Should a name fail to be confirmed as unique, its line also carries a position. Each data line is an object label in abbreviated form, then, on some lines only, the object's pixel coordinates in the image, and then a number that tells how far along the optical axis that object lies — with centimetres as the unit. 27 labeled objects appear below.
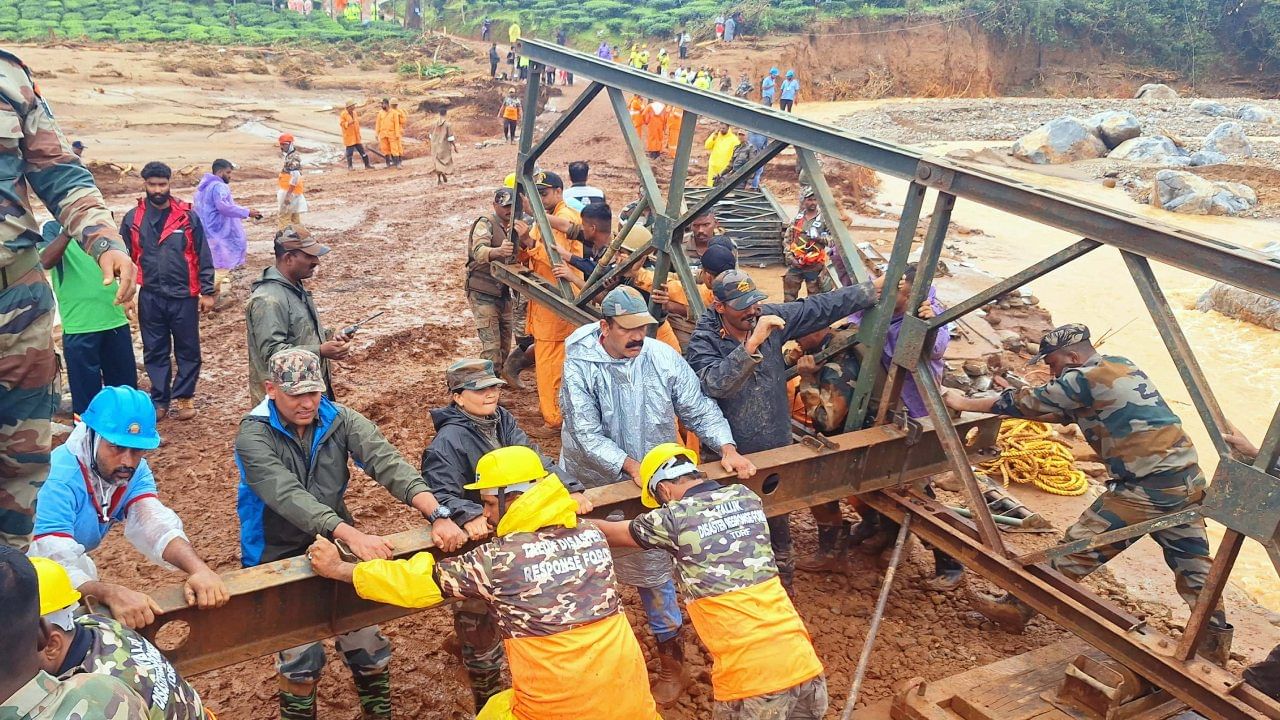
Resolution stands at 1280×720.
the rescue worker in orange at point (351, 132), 1988
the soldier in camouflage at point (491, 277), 768
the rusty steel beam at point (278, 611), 329
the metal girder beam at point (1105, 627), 368
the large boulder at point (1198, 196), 1836
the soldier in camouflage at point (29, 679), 201
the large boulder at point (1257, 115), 2902
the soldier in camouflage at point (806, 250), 880
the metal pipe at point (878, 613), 388
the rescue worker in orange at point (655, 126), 2086
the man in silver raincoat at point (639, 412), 463
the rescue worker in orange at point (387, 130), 1988
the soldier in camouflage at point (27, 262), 296
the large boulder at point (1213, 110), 2953
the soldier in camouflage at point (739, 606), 355
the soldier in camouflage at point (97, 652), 233
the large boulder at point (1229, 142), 2377
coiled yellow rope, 720
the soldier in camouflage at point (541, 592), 324
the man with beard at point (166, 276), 696
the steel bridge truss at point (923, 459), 343
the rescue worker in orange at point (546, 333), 730
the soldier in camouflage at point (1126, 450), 455
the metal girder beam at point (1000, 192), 340
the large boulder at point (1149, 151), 2339
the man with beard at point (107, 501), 328
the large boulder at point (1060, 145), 2438
